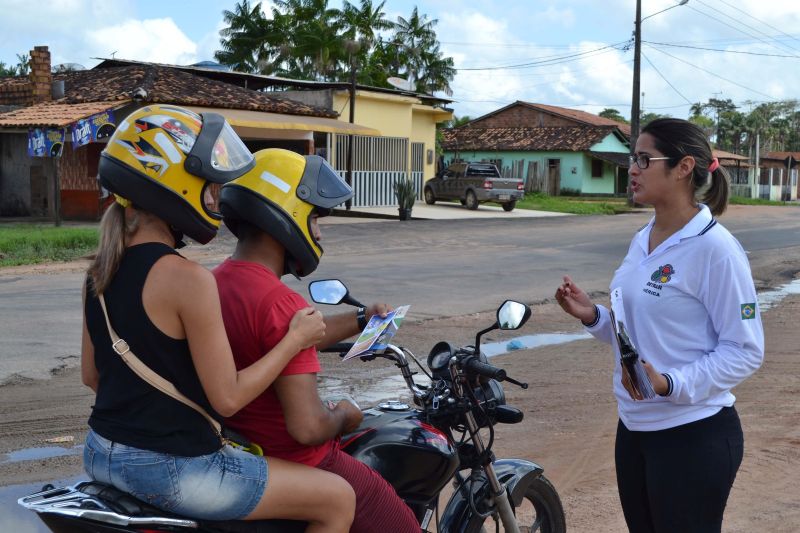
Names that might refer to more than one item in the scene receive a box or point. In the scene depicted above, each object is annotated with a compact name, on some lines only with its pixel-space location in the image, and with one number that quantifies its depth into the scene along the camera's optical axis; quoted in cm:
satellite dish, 3702
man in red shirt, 242
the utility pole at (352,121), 2958
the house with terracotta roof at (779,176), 6041
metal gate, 3272
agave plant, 2788
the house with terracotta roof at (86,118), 2180
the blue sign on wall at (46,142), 2089
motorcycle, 283
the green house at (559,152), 5069
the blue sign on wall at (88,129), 2069
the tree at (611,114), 8869
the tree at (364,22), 4856
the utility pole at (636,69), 3741
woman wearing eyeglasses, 283
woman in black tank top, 223
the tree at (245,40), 4953
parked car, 3325
